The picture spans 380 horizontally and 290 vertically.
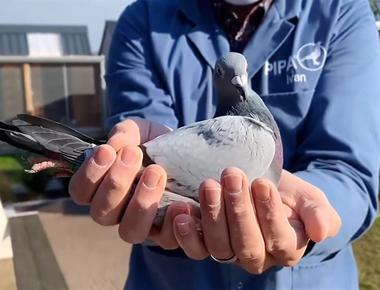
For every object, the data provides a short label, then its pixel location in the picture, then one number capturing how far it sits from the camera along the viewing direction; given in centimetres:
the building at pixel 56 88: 653
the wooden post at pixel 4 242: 203
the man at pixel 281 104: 78
